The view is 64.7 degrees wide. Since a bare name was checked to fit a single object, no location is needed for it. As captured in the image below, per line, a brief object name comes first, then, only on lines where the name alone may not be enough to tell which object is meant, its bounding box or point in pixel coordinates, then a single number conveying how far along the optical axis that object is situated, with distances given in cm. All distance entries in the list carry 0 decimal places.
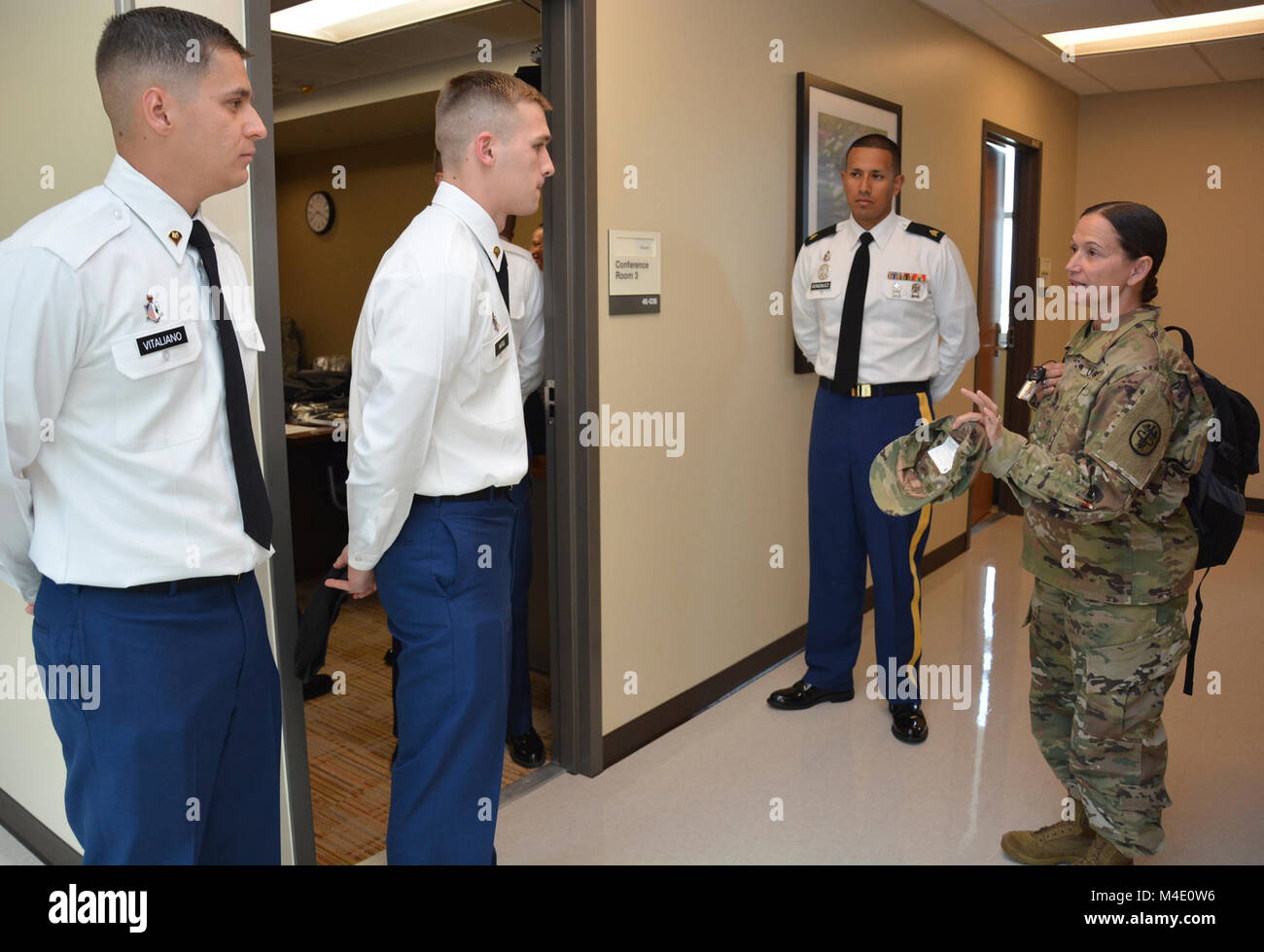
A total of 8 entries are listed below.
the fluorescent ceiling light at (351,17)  459
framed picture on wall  380
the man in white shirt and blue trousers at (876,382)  332
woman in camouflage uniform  205
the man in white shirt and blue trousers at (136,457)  144
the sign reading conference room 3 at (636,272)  294
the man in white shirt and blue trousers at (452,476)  184
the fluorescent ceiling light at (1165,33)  535
